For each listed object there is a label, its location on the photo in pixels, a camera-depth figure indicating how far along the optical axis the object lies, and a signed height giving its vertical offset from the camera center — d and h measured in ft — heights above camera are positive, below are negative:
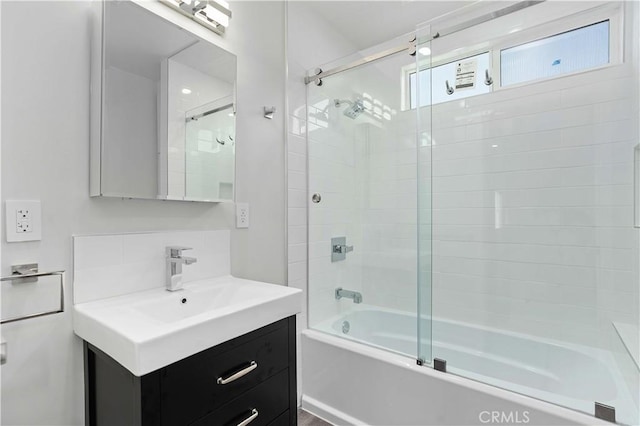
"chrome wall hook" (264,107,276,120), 5.85 +1.84
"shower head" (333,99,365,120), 7.24 +2.40
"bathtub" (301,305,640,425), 4.33 -2.56
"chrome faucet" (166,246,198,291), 4.15 -0.69
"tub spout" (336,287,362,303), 7.32 -1.82
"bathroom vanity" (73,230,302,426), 2.76 -1.20
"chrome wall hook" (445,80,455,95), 6.83 +2.61
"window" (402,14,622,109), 5.91 +2.96
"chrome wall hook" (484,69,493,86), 6.73 +2.79
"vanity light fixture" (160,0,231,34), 4.52 +2.89
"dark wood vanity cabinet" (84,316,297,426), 2.79 -1.69
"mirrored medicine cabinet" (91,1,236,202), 3.64 +1.33
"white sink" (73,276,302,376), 2.67 -1.06
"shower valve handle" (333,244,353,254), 7.34 -0.79
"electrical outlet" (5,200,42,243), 3.06 -0.07
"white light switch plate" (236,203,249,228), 5.35 -0.02
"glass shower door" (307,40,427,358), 6.86 +0.22
